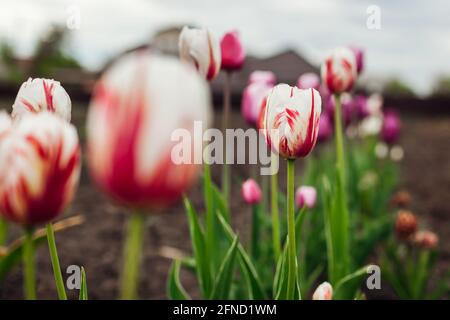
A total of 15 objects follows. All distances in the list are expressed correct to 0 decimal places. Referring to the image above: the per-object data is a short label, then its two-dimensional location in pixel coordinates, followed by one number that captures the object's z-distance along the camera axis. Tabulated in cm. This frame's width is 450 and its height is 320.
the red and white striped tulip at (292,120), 82
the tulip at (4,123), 51
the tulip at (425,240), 204
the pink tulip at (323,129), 209
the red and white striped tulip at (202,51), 109
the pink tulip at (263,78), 172
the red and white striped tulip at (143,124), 38
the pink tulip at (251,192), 152
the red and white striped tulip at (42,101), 72
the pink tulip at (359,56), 171
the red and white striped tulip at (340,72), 138
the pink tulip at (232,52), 134
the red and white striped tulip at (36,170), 45
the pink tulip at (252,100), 150
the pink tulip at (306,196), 154
